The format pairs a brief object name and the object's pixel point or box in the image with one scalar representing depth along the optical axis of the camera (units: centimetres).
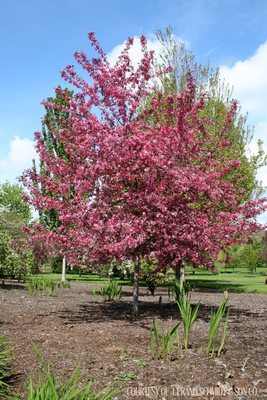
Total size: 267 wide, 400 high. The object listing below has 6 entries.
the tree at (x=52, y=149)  1969
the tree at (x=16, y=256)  1366
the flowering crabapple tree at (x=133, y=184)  673
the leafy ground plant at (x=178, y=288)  744
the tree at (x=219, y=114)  1636
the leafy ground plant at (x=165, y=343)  424
